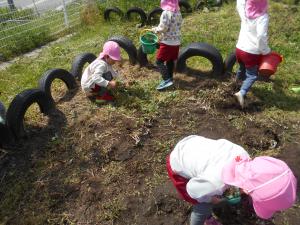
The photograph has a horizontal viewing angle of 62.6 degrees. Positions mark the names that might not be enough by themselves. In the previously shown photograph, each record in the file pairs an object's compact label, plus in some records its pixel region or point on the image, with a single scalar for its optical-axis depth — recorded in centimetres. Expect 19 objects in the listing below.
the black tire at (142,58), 420
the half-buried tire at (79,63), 399
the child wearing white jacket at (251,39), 316
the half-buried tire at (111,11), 596
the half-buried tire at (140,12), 571
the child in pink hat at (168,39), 352
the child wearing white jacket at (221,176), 163
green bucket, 376
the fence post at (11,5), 626
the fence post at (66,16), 612
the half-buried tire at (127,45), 422
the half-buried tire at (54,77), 352
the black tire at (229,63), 383
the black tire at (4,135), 308
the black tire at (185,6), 592
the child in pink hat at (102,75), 348
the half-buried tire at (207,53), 380
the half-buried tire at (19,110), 312
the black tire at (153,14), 567
